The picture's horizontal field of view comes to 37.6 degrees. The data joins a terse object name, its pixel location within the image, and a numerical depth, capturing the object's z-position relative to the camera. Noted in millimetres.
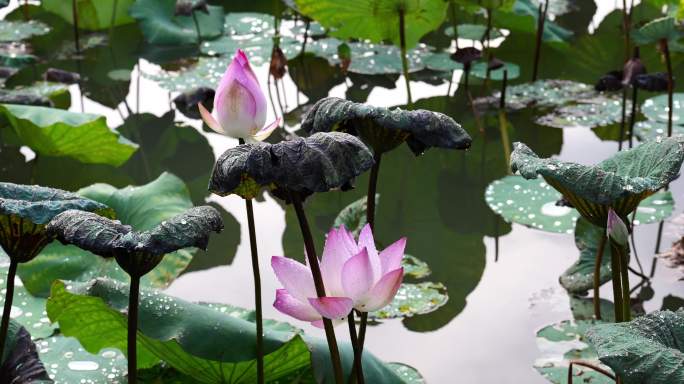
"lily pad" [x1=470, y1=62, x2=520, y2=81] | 3795
